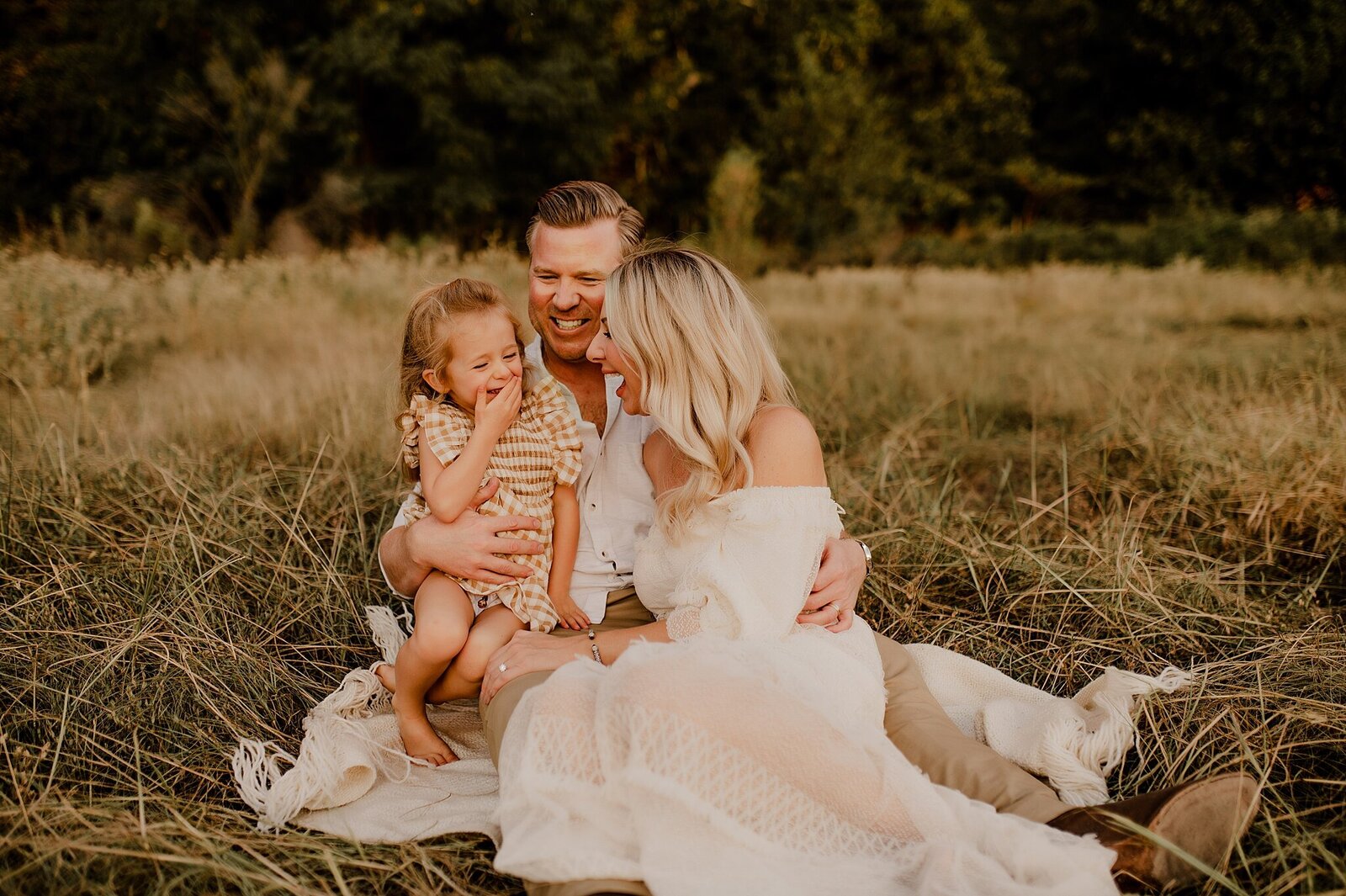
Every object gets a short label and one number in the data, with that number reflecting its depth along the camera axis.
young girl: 2.50
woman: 1.79
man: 1.89
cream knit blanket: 2.27
